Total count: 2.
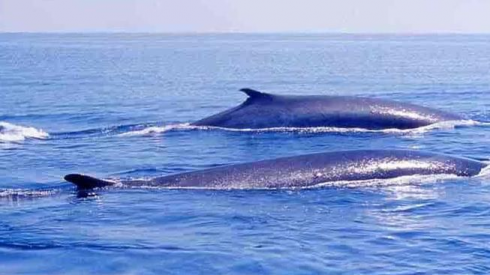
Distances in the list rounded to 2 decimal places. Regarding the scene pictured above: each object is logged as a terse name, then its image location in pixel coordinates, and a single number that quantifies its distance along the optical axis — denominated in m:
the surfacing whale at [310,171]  14.40
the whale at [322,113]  22.66
